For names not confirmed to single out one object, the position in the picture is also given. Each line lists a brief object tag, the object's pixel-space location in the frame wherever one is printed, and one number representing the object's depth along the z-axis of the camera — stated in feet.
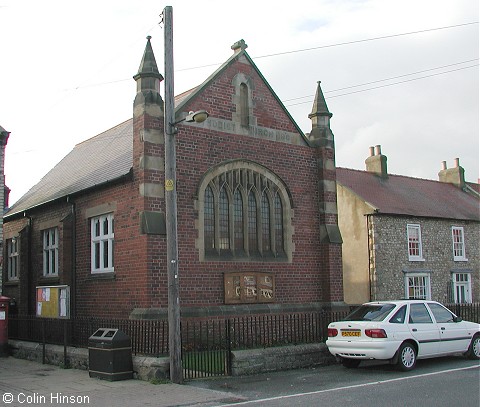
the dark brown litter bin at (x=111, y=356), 43.09
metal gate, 44.62
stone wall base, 42.68
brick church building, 52.80
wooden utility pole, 41.73
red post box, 58.23
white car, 44.37
